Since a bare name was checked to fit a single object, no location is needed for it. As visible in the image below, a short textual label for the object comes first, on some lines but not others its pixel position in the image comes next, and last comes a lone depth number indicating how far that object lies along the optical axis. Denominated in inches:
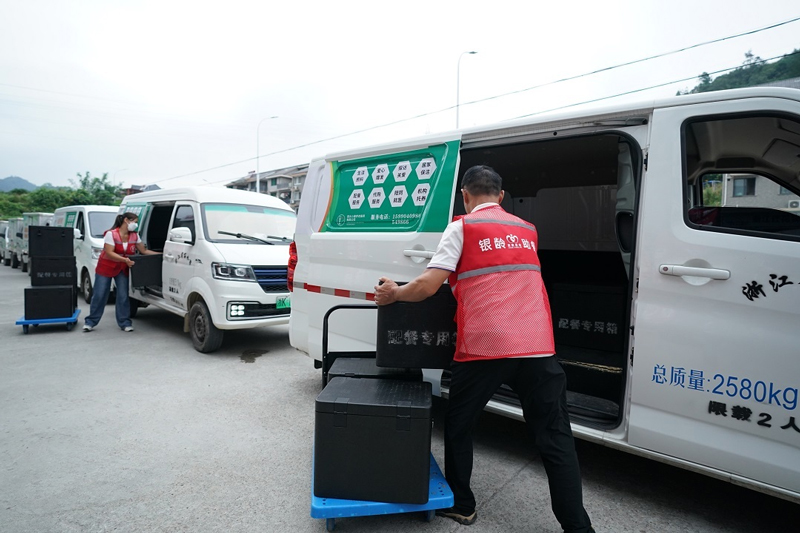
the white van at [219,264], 219.0
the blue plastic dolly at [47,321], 264.4
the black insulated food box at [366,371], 104.8
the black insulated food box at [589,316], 158.4
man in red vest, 86.7
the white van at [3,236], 741.6
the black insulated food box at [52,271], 269.8
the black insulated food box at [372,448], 88.1
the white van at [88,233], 347.3
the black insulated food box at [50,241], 270.1
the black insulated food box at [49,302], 265.1
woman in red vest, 264.2
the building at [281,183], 2277.2
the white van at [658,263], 82.9
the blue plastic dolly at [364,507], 87.4
